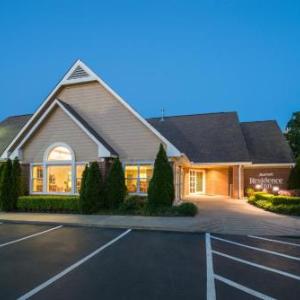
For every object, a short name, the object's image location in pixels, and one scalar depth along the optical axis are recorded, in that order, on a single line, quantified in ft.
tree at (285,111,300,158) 124.91
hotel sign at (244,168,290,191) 81.15
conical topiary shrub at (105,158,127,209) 54.49
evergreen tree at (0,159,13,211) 56.24
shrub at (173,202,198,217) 49.57
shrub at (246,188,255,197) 78.73
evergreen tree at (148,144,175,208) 52.24
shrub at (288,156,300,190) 73.00
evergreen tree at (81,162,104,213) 52.60
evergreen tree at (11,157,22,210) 56.90
